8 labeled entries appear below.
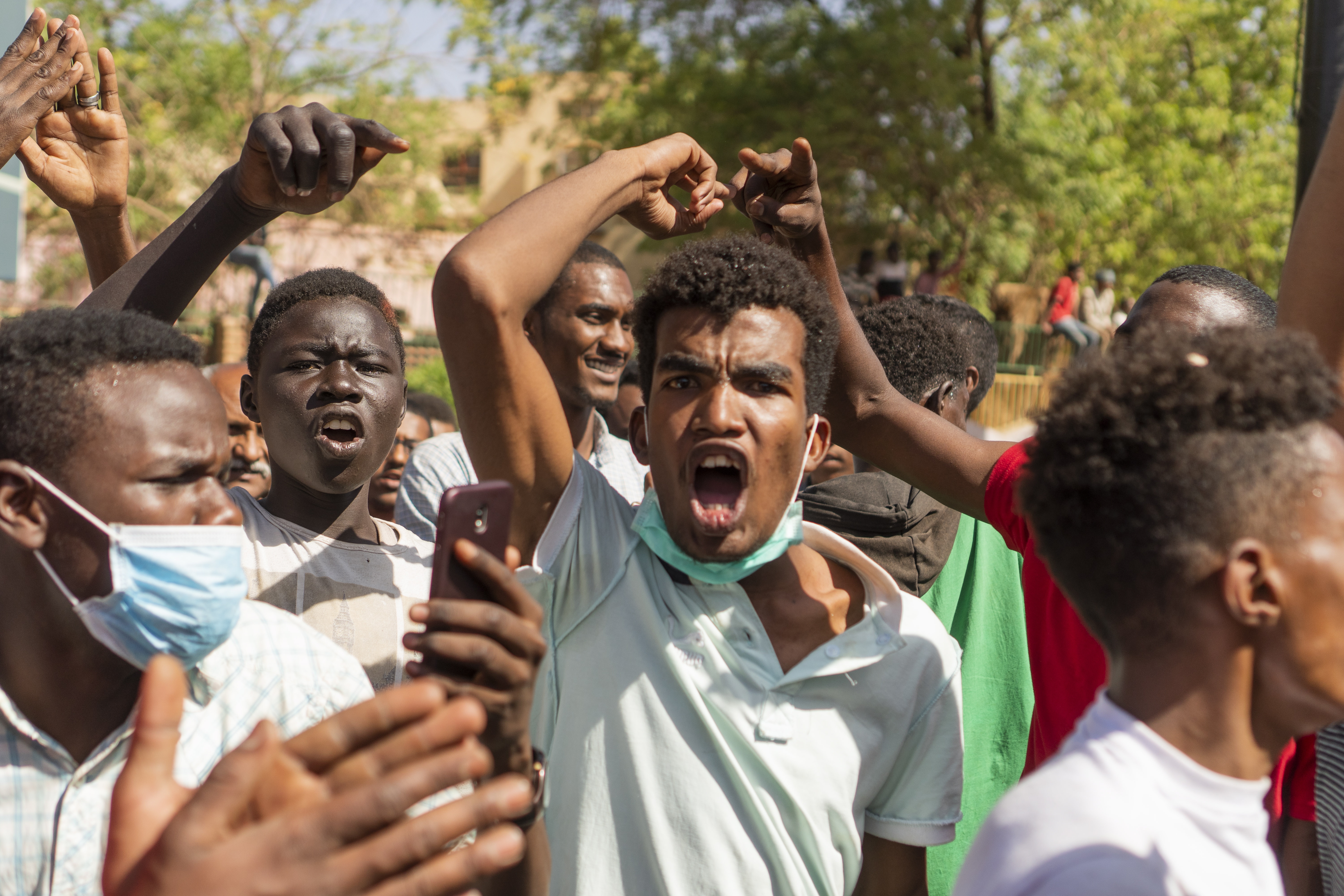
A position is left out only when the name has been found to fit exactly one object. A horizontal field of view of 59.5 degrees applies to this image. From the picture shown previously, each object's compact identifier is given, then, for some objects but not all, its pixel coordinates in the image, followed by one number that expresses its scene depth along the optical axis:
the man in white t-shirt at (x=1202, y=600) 1.62
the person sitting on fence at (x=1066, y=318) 18.14
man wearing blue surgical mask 1.97
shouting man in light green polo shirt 2.23
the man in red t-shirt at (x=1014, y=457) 2.70
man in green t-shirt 3.34
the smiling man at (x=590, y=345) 4.91
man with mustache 4.64
